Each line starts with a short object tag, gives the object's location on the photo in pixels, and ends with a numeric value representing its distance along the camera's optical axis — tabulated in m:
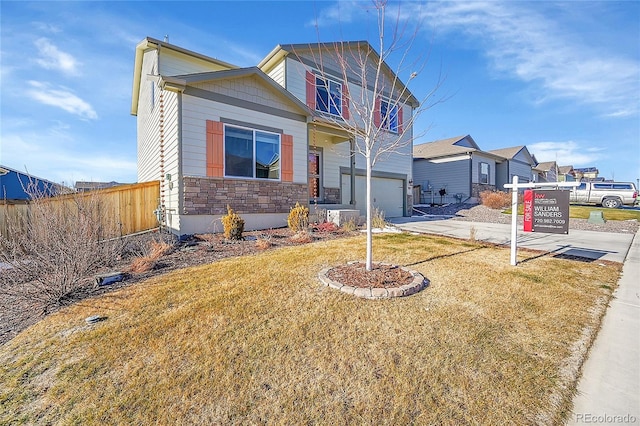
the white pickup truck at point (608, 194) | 18.81
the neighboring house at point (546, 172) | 32.44
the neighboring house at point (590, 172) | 49.53
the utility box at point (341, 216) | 9.38
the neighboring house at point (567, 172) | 42.25
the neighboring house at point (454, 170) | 21.61
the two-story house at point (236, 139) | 7.80
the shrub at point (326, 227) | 8.57
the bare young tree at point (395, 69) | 4.44
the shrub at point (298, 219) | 8.47
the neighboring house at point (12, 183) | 14.72
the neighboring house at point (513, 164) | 25.30
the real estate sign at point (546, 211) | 5.09
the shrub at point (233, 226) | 7.12
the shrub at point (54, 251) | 3.79
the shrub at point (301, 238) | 7.07
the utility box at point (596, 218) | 11.69
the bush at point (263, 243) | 6.43
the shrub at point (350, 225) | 8.73
